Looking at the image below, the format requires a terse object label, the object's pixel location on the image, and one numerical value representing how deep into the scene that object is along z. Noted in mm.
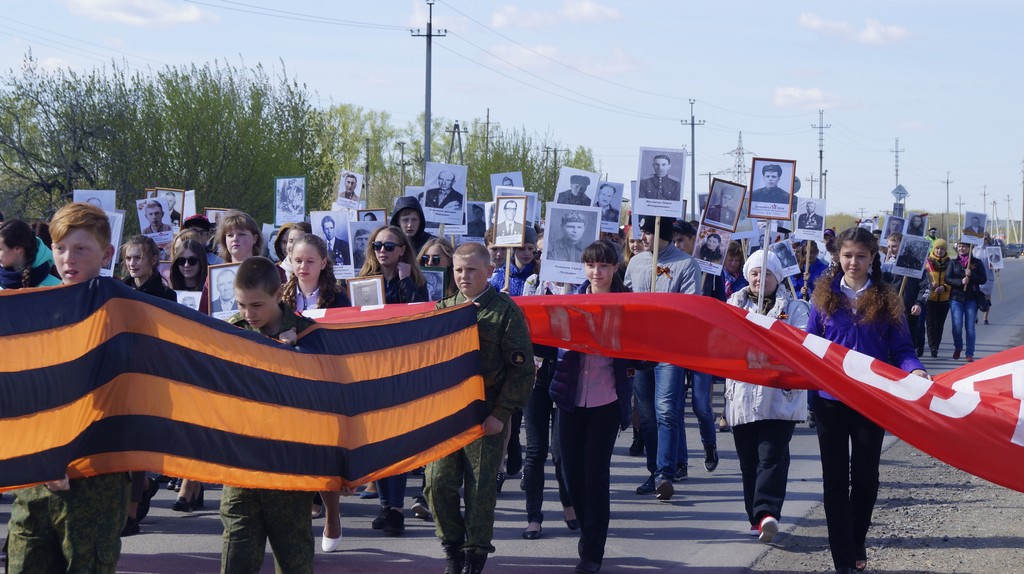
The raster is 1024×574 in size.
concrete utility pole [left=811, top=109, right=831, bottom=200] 90188
